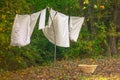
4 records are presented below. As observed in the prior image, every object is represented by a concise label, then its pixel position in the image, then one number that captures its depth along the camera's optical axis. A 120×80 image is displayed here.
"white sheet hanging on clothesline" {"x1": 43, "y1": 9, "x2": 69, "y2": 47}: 12.36
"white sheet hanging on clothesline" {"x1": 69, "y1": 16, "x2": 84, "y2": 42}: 12.78
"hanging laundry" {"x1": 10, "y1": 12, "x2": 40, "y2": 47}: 11.73
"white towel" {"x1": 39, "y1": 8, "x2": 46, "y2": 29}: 11.70
